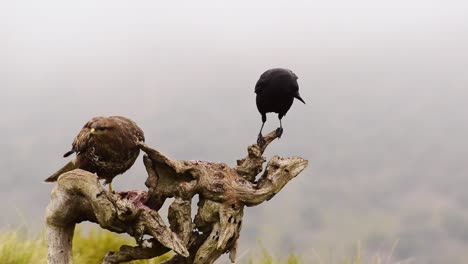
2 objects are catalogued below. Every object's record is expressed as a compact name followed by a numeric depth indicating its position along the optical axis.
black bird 11.74
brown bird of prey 9.43
